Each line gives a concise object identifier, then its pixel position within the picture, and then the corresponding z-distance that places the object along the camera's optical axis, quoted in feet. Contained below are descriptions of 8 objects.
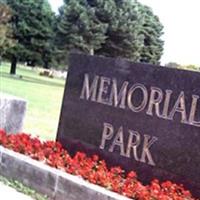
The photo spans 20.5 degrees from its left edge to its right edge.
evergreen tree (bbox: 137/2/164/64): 196.60
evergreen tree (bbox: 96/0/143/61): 148.97
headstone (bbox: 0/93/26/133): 29.96
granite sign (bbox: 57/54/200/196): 21.89
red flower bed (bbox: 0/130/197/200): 19.66
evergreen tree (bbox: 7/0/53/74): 177.17
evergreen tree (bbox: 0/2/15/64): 152.21
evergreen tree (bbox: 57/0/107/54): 142.82
